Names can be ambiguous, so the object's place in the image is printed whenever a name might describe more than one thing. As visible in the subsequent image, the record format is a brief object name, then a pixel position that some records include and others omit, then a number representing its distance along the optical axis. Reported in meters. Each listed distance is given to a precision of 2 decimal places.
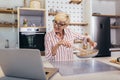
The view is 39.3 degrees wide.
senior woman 1.76
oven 3.18
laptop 0.92
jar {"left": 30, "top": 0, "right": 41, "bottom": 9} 3.35
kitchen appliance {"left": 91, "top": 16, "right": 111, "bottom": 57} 3.55
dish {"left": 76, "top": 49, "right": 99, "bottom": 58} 1.62
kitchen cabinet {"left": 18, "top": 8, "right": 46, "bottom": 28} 3.31
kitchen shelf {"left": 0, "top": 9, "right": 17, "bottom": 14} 3.31
